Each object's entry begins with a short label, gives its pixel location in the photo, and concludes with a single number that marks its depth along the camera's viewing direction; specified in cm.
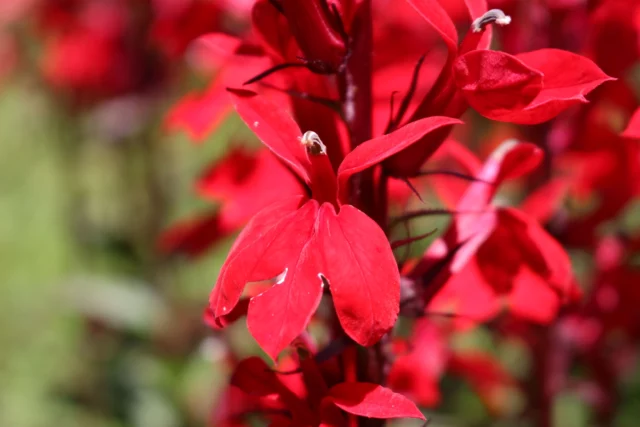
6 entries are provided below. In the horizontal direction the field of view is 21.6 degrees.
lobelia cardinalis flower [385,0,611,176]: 18
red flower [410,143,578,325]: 21
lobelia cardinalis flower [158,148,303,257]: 25
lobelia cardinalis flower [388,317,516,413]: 24
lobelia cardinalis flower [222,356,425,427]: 18
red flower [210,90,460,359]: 18
